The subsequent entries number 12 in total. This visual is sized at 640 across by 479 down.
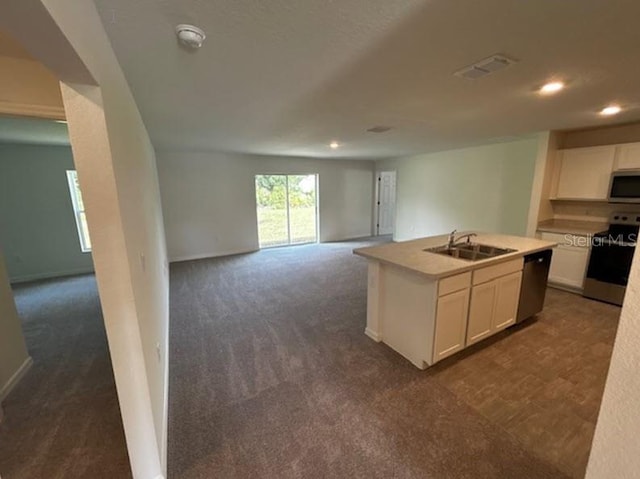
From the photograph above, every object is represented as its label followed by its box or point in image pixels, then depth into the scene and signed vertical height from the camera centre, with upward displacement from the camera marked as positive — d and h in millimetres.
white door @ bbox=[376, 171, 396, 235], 8109 -337
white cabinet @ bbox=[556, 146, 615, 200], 3582 +219
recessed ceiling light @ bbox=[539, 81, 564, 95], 2021 +765
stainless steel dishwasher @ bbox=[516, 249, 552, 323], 2768 -968
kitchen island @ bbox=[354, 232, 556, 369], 2191 -917
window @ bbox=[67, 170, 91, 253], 4844 -289
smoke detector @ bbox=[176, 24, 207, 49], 1247 +731
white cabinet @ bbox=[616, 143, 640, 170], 3336 +382
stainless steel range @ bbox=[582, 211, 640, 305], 3256 -845
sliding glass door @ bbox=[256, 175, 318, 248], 6586 -420
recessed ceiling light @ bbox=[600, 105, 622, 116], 2706 +788
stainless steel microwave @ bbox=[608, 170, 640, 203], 3320 +13
